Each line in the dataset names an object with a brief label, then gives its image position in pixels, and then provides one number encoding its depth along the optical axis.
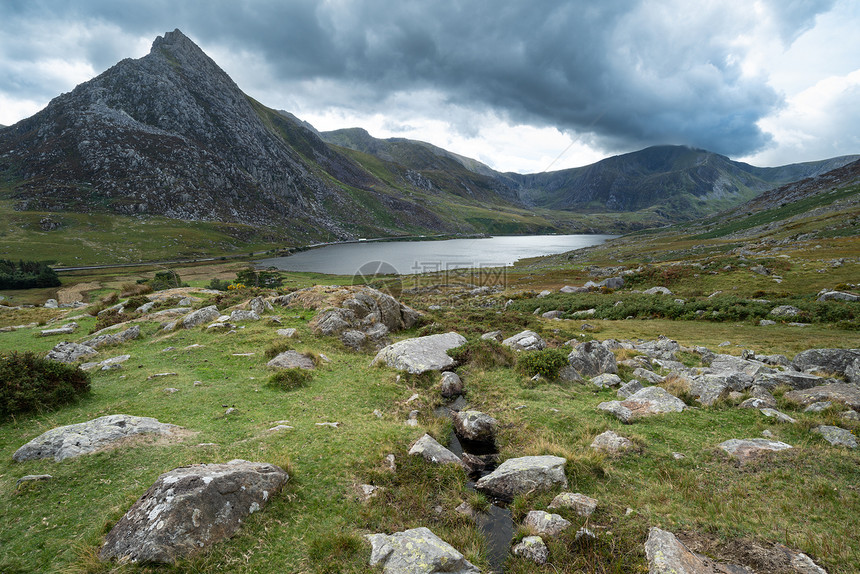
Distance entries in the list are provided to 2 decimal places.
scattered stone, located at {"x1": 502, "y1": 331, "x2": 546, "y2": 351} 23.84
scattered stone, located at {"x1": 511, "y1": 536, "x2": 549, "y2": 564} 7.96
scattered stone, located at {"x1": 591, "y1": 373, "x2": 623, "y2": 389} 17.70
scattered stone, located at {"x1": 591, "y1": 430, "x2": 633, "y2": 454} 11.37
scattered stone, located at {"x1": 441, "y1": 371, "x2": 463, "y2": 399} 18.50
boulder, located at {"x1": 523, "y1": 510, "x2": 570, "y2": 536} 8.54
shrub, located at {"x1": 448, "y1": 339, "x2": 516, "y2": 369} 21.77
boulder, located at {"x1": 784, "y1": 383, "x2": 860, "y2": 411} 12.87
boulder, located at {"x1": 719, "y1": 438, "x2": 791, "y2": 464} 10.38
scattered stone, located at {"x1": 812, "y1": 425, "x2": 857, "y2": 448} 10.35
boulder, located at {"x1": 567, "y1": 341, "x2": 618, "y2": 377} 19.41
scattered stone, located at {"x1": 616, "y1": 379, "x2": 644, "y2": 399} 16.00
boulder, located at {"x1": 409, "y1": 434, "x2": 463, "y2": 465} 11.52
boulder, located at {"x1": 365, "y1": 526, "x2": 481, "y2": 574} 7.12
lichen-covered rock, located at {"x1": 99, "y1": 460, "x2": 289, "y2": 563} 6.66
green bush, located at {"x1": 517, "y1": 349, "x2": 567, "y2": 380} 18.89
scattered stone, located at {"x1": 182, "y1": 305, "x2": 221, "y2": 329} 25.48
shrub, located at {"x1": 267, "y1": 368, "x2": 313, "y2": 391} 16.83
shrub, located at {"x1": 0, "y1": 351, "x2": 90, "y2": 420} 11.88
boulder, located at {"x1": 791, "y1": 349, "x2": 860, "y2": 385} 16.34
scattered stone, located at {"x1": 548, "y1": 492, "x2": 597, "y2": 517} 8.93
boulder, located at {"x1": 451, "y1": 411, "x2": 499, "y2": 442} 14.26
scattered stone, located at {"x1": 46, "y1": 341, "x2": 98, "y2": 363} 18.39
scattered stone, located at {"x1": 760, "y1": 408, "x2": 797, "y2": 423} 12.22
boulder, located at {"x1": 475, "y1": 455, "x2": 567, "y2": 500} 10.21
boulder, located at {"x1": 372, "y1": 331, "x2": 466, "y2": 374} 20.81
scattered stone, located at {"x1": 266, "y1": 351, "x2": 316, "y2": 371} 19.03
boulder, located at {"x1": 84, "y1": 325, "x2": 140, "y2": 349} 21.67
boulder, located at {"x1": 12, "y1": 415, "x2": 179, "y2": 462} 9.52
